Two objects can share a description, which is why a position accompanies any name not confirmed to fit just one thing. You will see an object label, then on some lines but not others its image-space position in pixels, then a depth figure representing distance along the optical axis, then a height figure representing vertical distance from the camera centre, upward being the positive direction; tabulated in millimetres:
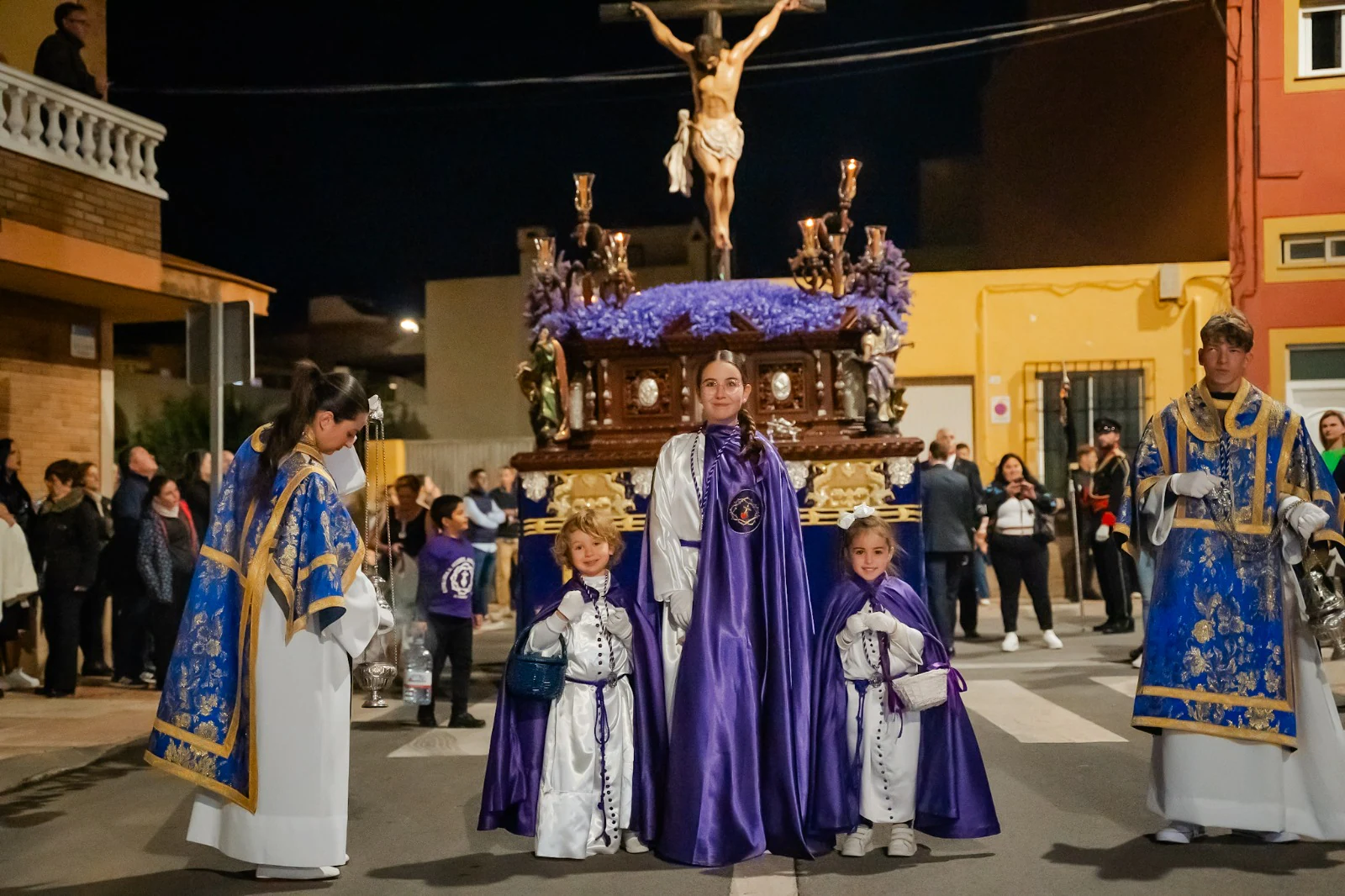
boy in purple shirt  8492 -870
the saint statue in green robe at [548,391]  9844 +512
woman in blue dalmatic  4859 -700
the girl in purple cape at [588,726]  5281 -1029
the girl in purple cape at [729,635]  5102 -674
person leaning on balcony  12773 +3878
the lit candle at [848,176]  10312 +2148
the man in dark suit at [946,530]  11500 -601
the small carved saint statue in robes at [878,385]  9906 +540
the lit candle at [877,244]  10180 +1603
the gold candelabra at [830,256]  10133 +1510
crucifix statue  11188 +2947
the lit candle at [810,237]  10156 +1656
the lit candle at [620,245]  10398 +1655
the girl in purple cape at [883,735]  5207 -1057
